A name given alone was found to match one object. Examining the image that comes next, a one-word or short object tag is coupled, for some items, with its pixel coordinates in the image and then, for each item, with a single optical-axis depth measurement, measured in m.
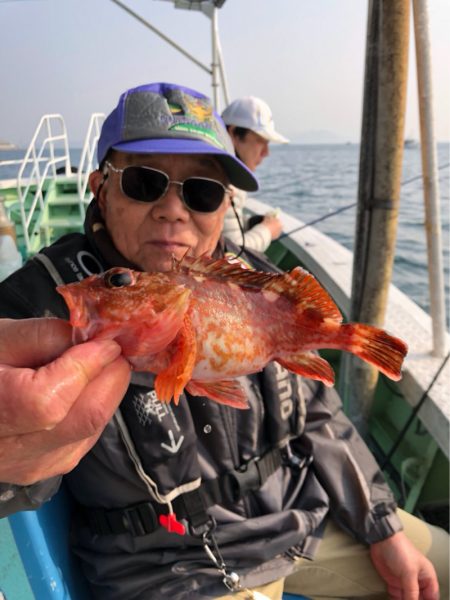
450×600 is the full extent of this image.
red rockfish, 0.29
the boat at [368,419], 0.40
